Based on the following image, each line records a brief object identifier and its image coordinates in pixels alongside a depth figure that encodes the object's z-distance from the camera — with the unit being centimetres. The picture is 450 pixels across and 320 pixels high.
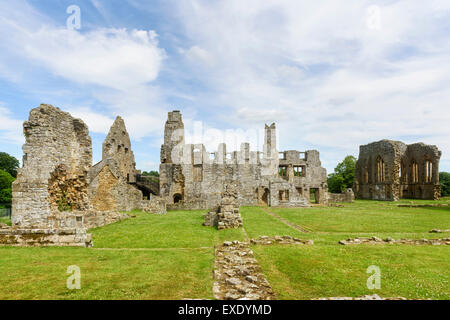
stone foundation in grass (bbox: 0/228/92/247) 870
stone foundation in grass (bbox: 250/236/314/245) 942
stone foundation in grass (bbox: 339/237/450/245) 962
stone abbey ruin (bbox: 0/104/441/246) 1207
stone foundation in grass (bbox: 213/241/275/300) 484
